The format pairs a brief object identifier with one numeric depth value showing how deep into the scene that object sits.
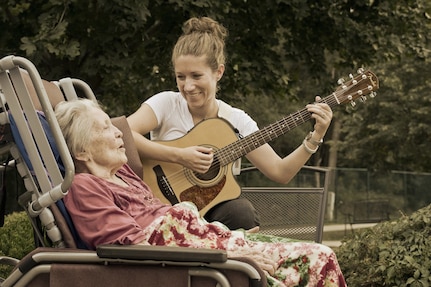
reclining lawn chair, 4.59
